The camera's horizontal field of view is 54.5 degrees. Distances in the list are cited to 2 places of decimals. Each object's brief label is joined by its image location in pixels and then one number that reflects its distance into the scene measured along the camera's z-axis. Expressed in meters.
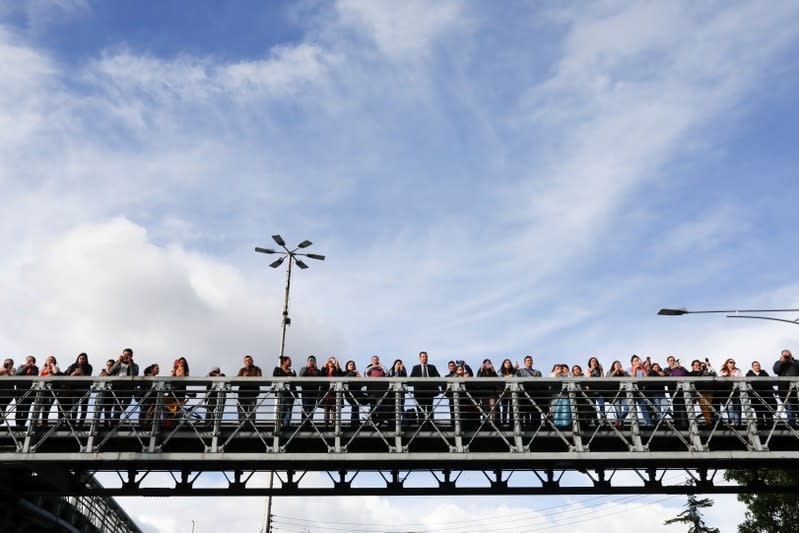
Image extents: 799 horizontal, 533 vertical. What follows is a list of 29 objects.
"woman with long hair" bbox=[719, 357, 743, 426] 14.69
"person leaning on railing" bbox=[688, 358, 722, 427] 14.73
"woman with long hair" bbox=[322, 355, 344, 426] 14.67
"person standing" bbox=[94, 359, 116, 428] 14.49
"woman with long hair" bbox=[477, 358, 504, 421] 14.64
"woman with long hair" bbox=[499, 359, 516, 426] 14.81
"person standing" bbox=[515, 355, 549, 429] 14.66
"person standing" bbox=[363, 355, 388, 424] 14.54
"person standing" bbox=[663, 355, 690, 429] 14.70
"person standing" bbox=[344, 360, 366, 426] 14.67
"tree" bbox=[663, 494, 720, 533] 50.31
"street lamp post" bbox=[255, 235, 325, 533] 26.09
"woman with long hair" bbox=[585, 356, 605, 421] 15.61
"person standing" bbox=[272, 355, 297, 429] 14.54
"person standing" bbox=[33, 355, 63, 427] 14.42
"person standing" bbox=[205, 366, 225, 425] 14.41
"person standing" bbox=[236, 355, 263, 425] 14.49
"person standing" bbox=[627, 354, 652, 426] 14.65
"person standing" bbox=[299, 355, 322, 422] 14.66
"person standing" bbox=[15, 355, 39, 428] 14.44
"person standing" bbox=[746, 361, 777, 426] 14.58
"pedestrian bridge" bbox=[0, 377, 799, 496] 14.44
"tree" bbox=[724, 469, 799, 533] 34.50
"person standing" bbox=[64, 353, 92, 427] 14.51
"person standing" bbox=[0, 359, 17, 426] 14.42
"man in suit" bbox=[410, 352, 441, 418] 14.77
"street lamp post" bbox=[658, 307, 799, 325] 18.19
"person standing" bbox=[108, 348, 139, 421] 14.62
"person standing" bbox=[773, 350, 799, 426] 14.65
